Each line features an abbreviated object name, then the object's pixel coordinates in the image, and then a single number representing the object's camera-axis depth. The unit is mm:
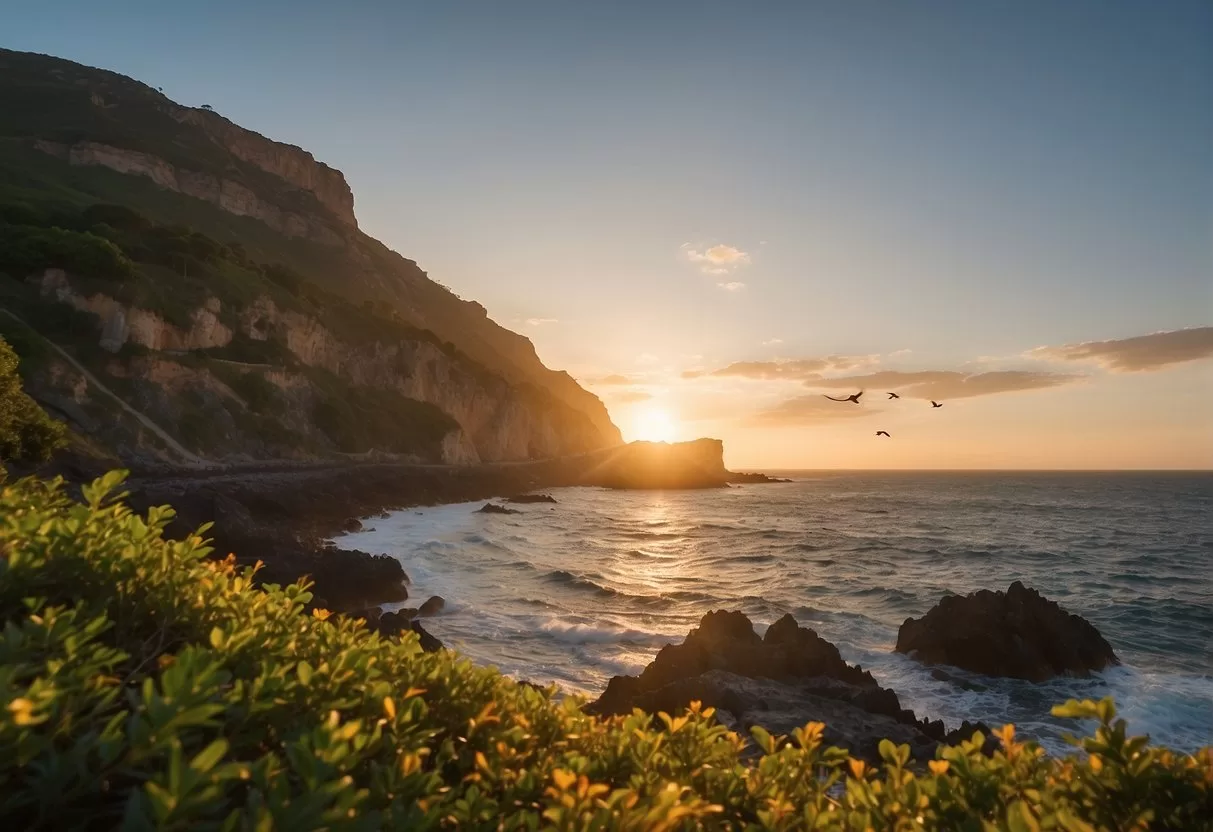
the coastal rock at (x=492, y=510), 55500
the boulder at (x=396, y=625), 15571
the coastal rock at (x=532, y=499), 70625
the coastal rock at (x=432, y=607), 21891
